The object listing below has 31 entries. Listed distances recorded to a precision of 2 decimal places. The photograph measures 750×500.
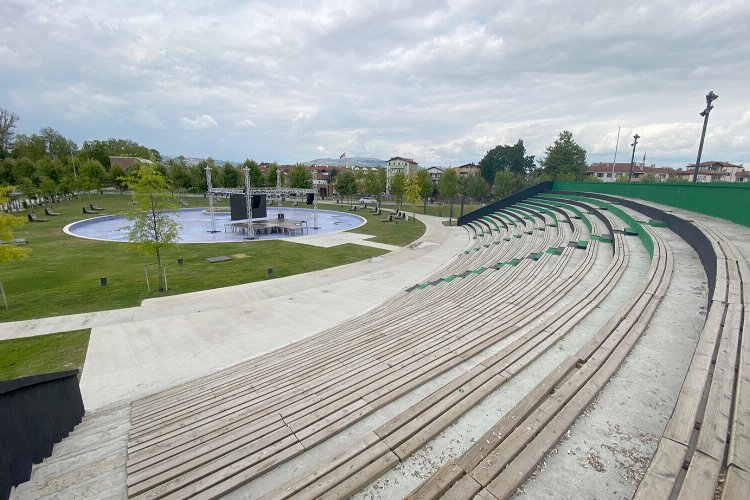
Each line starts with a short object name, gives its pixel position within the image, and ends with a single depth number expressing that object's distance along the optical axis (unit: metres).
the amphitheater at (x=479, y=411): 3.07
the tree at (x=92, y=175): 52.41
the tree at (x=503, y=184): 54.56
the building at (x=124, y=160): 90.38
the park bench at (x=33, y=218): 36.77
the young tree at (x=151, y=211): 15.73
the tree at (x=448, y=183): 51.31
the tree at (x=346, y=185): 66.25
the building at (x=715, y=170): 68.43
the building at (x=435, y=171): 101.86
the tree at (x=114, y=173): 64.44
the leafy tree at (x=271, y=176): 70.81
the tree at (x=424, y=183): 52.09
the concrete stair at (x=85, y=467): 4.00
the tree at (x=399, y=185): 49.38
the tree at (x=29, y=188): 42.62
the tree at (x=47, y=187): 43.00
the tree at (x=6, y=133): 74.44
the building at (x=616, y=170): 83.62
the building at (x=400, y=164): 105.19
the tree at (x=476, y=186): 59.03
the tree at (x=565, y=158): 53.88
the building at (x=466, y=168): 99.32
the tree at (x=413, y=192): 48.09
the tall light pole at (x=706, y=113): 16.16
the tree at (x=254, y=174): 68.66
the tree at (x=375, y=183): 54.58
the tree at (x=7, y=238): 13.76
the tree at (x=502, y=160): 82.50
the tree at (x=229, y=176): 65.19
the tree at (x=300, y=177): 65.56
